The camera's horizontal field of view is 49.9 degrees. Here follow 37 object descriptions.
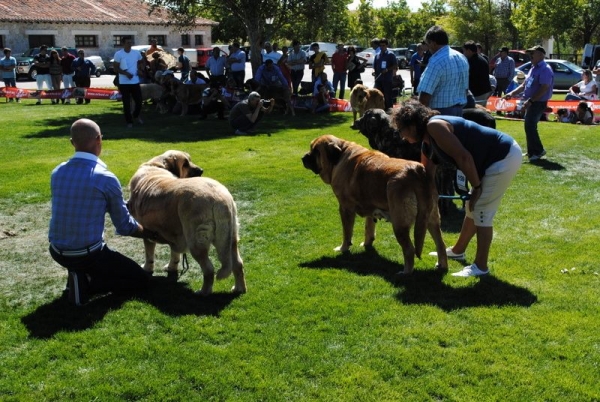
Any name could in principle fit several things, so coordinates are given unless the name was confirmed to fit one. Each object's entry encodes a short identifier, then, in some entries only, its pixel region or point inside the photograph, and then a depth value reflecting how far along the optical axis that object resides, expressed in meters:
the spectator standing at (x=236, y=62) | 23.45
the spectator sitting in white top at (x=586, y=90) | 21.47
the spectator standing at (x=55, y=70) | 25.86
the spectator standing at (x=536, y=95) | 12.42
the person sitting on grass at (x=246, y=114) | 16.66
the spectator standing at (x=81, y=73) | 25.97
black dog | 8.33
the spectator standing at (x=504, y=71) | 22.78
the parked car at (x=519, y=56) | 33.88
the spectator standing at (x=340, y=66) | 23.42
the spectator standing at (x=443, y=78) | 8.25
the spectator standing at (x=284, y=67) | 22.41
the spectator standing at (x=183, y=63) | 25.79
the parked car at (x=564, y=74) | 31.09
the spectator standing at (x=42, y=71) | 26.36
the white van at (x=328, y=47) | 61.84
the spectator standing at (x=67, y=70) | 25.97
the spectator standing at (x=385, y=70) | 19.62
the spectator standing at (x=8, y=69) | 27.08
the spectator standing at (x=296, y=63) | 24.31
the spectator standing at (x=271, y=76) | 20.45
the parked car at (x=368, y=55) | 57.94
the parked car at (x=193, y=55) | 51.91
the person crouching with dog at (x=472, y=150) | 5.88
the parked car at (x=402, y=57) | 48.60
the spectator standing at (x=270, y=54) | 24.22
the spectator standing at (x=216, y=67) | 22.86
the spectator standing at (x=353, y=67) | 23.89
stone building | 50.25
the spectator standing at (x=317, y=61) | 24.06
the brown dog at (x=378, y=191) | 6.24
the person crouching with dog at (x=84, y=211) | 5.54
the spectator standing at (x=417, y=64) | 21.33
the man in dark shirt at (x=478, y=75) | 11.68
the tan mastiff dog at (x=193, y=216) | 5.58
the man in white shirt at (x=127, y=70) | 16.53
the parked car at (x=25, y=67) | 40.06
